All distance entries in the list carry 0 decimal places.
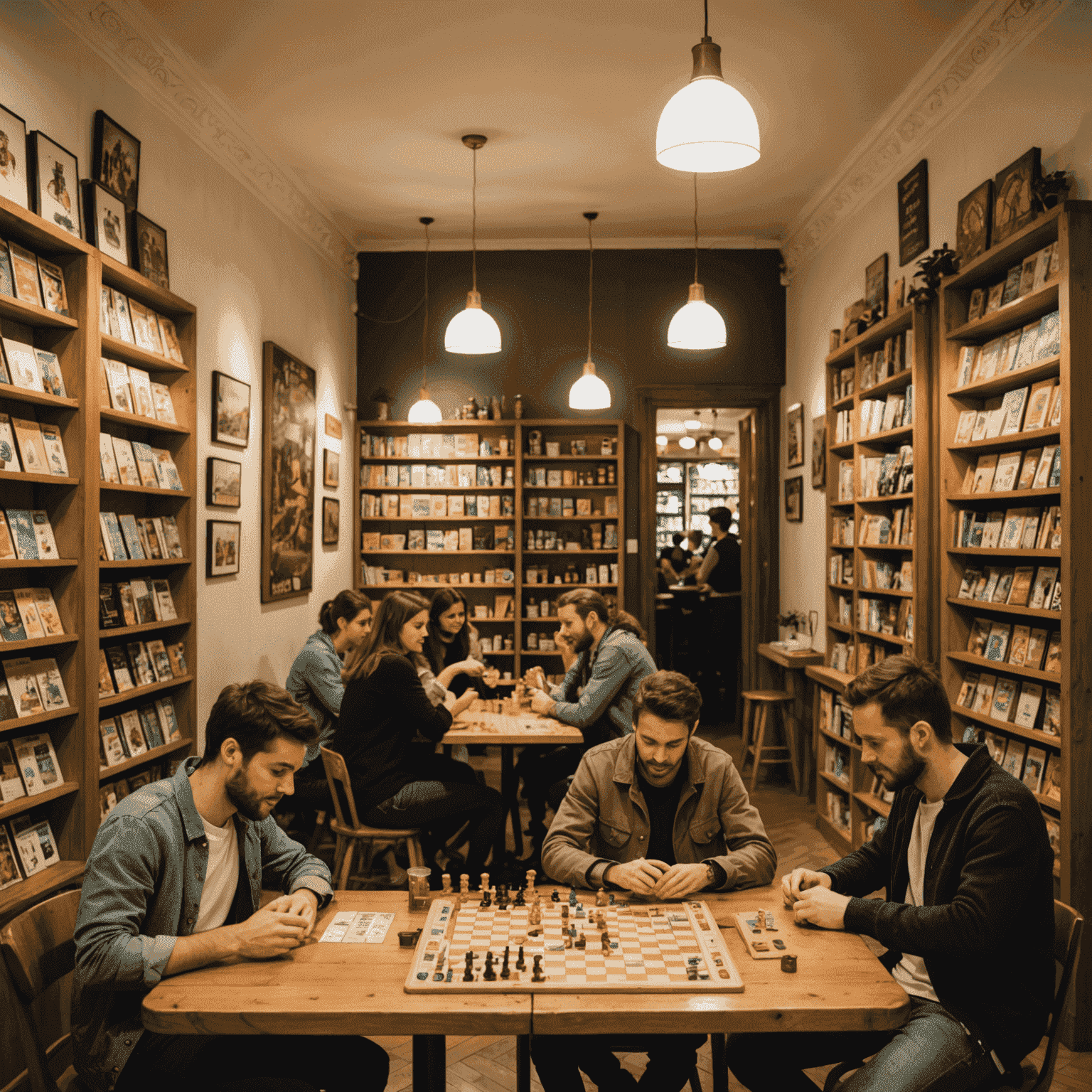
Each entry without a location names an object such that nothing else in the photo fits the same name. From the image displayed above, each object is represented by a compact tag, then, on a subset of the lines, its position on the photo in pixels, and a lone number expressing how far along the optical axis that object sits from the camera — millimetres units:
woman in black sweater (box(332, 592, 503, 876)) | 4133
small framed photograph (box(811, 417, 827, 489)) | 6539
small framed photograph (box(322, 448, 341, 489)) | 6992
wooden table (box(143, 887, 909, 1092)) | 1764
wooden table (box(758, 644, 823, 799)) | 6559
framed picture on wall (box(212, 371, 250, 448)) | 4957
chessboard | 1867
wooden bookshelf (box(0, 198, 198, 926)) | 3201
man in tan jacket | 2520
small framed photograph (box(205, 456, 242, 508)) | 4883
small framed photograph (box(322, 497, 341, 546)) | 6973
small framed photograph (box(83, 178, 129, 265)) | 3688
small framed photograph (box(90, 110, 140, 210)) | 3789
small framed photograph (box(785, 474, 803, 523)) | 7176
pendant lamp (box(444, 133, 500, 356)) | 5754
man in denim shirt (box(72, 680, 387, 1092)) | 1926
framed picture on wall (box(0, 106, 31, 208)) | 3123
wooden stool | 6715
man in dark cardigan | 2008
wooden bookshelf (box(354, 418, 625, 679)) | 7684
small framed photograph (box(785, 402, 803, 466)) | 7152
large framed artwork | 5738
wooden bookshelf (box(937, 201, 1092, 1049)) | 3172
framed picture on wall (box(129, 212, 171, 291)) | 4047
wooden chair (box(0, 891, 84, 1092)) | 1942
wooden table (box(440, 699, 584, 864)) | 4527
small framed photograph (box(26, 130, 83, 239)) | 3316
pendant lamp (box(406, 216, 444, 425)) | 7176
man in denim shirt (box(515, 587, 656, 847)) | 4699
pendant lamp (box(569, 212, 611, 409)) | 6680
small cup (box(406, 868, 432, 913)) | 2312
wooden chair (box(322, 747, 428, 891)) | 4051
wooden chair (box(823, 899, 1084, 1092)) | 2021
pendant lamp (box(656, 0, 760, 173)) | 2676
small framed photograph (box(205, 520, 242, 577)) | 4855
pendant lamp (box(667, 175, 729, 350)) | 5211
